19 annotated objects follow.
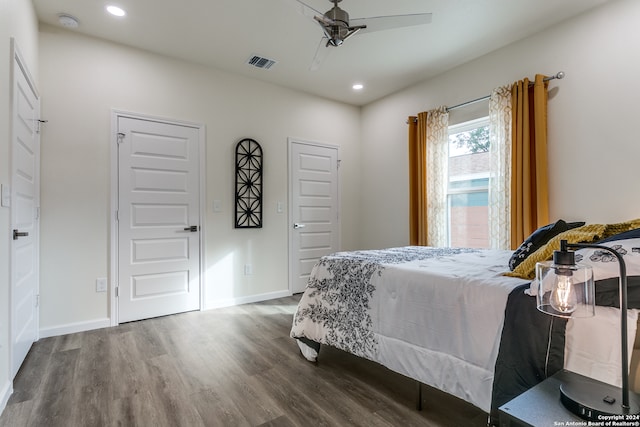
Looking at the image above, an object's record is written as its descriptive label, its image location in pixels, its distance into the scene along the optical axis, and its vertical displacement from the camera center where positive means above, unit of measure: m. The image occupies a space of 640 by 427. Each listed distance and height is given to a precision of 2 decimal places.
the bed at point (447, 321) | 1.27 -0.52
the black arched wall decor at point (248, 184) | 3.83 +0.40
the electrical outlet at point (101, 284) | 3.03 -0.62
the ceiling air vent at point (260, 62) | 3.50 +1.72
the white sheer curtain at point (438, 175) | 3.78 +0.48
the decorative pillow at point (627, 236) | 1.45 -0.10
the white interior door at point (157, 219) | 3.17 -0.01
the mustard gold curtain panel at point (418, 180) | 3.91 +0.44
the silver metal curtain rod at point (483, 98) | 2.84 +1.23
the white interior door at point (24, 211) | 2.03 +0.05
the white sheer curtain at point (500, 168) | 3.16 +0.47
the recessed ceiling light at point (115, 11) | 2.63 +1.71
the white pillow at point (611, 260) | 1.18 -0.17
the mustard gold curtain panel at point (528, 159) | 2.91 +0.52
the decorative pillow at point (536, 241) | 1.76 -0.15
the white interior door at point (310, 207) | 4.30 +0.13
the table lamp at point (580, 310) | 0.85 -0.29
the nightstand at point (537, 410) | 0.85 -0.54
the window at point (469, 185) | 3.53 +0.35
